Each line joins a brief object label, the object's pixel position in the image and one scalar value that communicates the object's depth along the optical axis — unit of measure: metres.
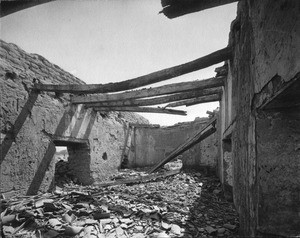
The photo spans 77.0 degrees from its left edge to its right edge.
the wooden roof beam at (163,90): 4.06
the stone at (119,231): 2.69
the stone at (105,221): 2.92
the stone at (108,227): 2.79
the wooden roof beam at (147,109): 6.49
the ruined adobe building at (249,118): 1.45
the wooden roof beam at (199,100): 5.38
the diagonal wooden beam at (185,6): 1.62
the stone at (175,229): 2.67
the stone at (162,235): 2.55
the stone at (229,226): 2.69
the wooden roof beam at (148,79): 2.96
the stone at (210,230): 2.68
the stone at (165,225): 2.78
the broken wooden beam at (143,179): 5.25
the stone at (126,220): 2.97
